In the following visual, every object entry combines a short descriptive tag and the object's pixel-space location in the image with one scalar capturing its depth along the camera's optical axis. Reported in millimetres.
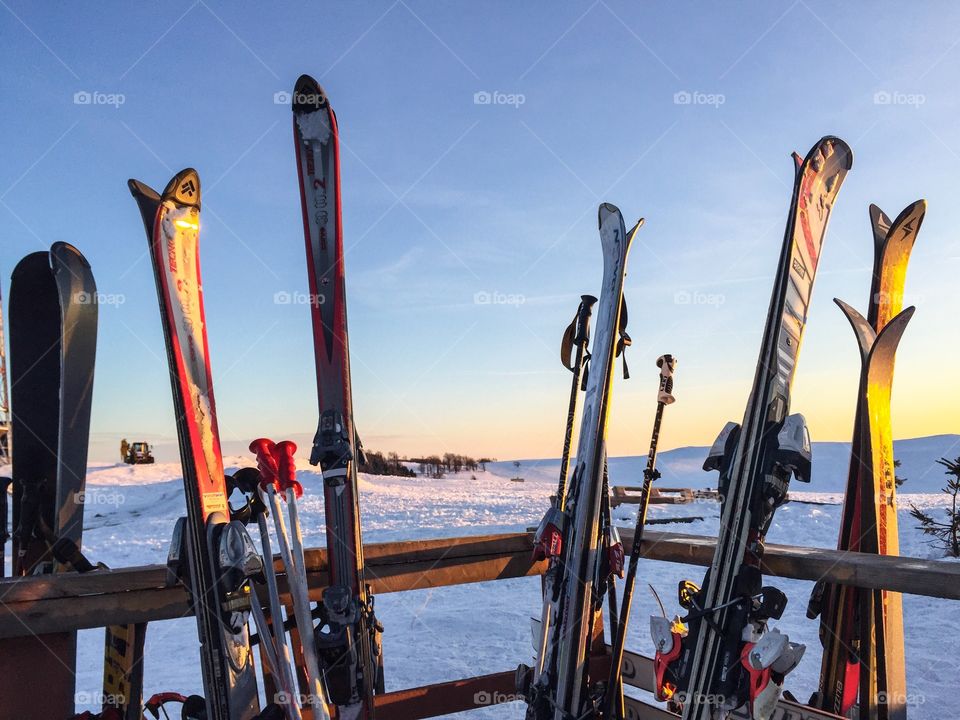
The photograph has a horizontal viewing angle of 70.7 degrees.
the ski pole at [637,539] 2621
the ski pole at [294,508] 2422
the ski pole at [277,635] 2275
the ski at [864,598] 2600
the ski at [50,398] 2920
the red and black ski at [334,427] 2590
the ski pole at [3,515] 2932
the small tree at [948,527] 8961
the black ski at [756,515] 2150
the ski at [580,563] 2588
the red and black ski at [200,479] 2320
